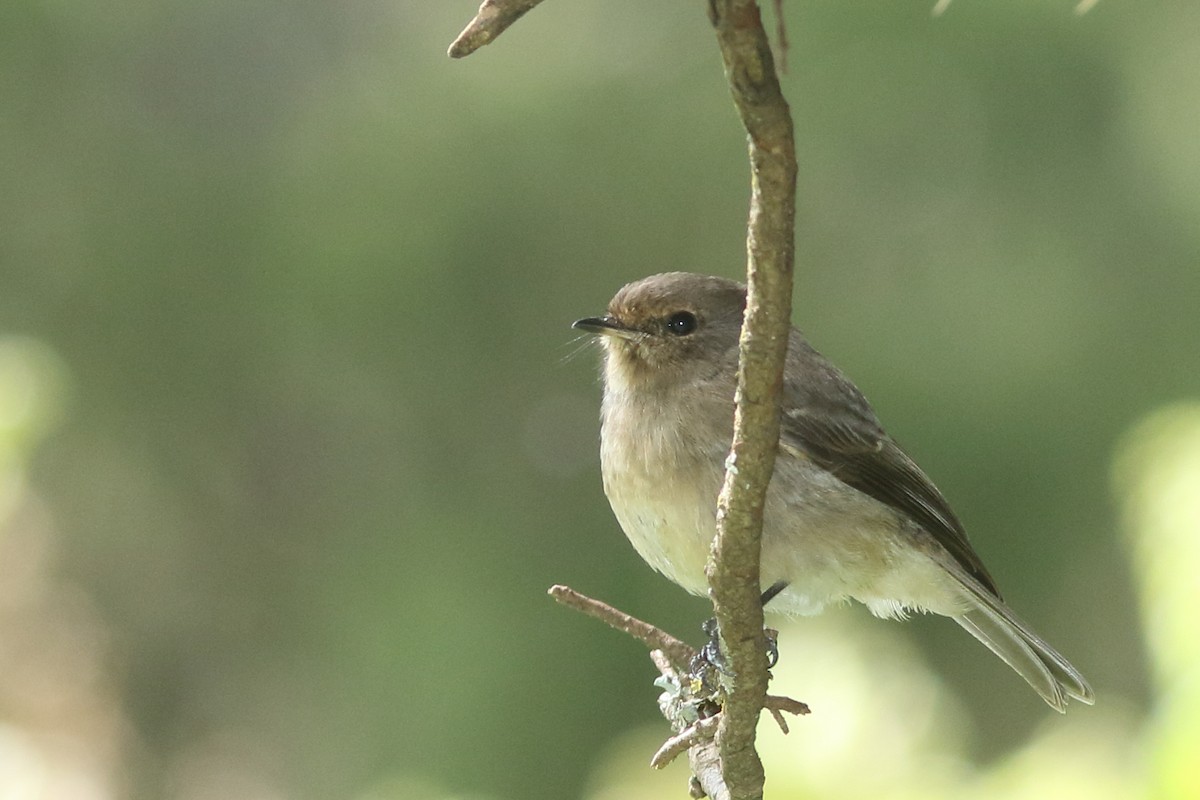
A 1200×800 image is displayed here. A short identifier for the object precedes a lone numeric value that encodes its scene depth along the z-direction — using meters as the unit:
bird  3.04
